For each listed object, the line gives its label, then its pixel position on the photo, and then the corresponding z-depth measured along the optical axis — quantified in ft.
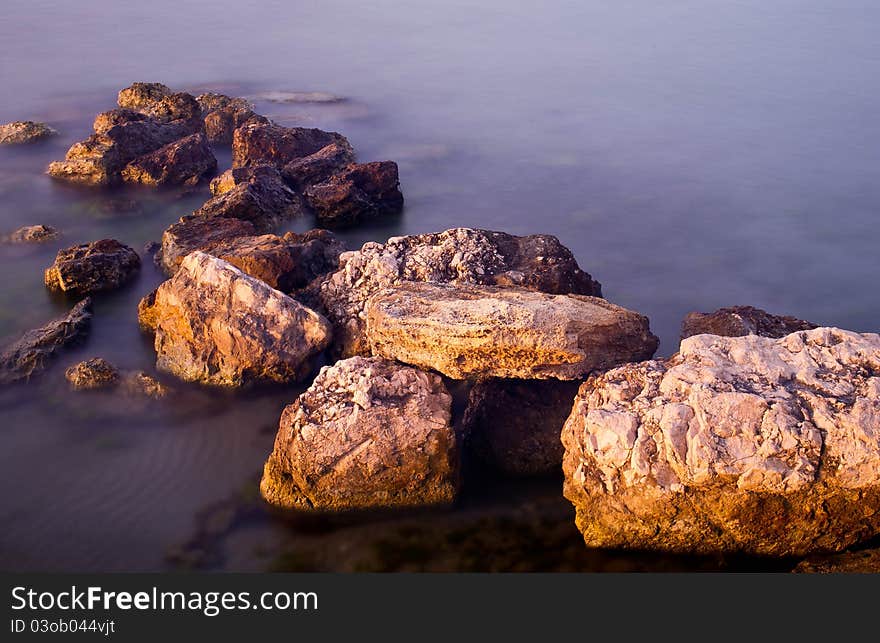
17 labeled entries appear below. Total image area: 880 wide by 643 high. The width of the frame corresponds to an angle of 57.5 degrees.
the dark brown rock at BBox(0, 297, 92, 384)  25.14
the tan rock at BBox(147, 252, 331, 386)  24.00
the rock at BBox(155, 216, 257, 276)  30.48
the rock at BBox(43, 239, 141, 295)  30.01
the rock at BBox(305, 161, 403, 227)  35.94
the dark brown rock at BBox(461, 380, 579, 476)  21.44
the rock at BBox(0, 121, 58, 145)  46.14
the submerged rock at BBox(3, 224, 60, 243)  34.96
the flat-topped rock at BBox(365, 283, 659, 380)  19.44
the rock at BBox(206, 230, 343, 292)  26.53
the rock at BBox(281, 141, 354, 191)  38.06
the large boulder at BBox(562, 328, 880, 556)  16.85
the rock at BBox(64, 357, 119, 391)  24.53
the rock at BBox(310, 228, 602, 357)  24.90
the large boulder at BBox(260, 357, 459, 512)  19.38
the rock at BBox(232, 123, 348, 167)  40.73
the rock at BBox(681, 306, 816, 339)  24.63
